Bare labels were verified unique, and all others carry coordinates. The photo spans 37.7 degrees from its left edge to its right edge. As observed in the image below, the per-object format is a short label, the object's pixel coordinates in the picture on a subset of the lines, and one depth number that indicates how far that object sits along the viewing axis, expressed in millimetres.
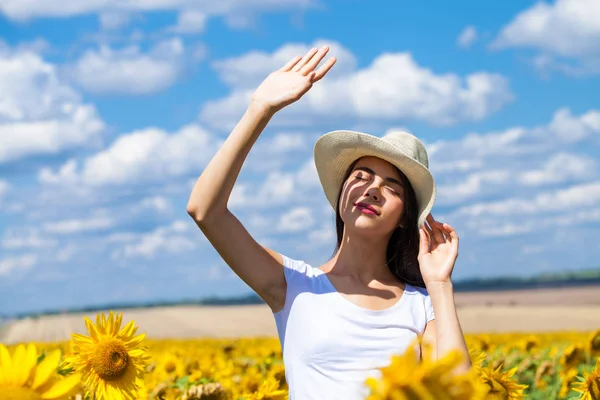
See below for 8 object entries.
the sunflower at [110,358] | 2854
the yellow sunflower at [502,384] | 3145
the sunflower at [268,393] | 3881
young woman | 2822
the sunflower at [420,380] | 1223
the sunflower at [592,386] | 2602
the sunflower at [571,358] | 5043
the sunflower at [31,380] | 1498
